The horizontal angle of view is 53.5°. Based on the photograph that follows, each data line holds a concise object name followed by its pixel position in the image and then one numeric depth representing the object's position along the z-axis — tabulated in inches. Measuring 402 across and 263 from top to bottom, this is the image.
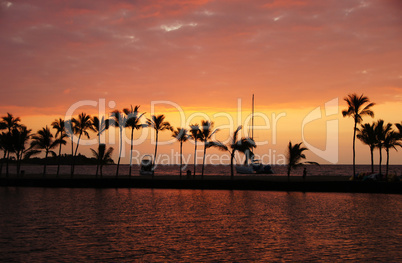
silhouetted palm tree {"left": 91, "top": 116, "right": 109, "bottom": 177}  2484.0
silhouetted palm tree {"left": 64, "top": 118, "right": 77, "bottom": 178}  2605.8
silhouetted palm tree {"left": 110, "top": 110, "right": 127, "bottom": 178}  2474.2
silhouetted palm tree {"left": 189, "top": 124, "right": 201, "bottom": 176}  2482.7
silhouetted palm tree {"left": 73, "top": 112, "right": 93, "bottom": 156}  2527.1
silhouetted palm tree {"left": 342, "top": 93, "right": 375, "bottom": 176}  2042.3
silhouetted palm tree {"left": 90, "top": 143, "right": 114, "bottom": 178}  2519.7
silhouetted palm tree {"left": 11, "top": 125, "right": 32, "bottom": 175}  2637.8
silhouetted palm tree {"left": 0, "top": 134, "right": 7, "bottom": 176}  2642.7
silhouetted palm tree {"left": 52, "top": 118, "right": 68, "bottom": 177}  2656.7
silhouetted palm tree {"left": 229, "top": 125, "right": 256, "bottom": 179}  2278.1
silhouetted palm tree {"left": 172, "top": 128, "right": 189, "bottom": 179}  2687.0
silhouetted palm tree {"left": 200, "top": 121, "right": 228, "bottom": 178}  2434.3
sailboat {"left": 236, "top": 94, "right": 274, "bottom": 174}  4239.7
